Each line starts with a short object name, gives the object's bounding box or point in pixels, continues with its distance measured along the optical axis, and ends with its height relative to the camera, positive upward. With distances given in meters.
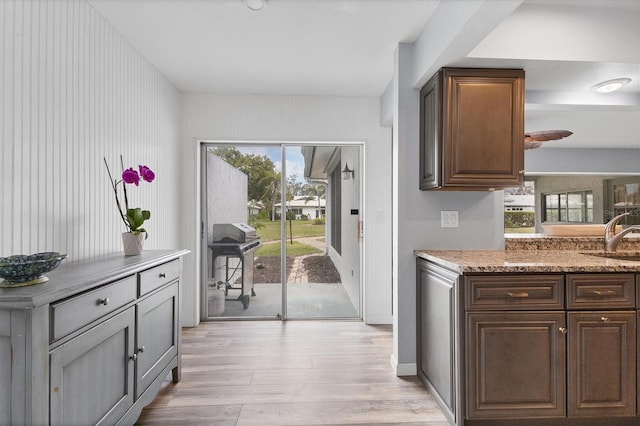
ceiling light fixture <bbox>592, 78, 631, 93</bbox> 2.49 +0.95
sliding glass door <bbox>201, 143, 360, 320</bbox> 3.91 -0.14
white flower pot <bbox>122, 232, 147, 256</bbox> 2.22 -0.19
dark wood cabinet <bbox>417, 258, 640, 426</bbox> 1.84 -0.73
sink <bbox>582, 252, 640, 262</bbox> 2.63 -0.31
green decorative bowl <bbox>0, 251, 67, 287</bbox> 1.23 -0.20
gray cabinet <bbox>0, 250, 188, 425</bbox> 1.15 -0.53
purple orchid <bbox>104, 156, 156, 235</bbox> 2.17 +0.02
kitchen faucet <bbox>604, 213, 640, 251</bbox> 2.62 -0.17
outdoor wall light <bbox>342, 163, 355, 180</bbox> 3.99 +0.48
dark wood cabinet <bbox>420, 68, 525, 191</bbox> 2.30 +0.58
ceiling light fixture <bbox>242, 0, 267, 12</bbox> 2.12 +1.30
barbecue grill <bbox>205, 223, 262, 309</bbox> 3.93 -0.36
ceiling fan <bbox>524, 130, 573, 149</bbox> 2.78 +0.63
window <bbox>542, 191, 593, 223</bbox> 4.41 +0.10
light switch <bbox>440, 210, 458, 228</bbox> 2.64 -0.03
